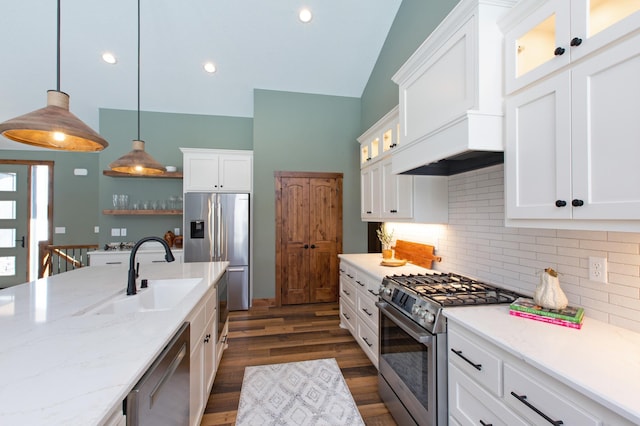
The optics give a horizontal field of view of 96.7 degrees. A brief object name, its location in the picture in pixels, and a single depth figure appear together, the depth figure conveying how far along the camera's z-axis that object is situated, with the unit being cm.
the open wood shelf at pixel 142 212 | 437
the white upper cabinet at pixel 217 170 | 419
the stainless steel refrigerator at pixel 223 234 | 406
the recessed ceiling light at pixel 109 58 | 372
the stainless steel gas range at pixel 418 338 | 151
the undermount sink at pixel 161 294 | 189
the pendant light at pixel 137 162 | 233
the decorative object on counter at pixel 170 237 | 450
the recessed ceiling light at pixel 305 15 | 341
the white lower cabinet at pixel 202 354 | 164
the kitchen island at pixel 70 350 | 72
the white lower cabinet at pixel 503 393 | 91
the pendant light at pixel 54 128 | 130
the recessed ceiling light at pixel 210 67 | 397
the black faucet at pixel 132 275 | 176
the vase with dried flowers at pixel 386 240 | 295
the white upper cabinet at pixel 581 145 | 98
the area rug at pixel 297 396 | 197
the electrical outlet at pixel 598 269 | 136
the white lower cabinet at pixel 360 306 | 252
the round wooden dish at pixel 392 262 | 279
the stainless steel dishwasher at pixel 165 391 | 92
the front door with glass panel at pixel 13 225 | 516
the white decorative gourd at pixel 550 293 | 138
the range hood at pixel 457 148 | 150
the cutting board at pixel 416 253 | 270
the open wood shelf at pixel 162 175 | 433
